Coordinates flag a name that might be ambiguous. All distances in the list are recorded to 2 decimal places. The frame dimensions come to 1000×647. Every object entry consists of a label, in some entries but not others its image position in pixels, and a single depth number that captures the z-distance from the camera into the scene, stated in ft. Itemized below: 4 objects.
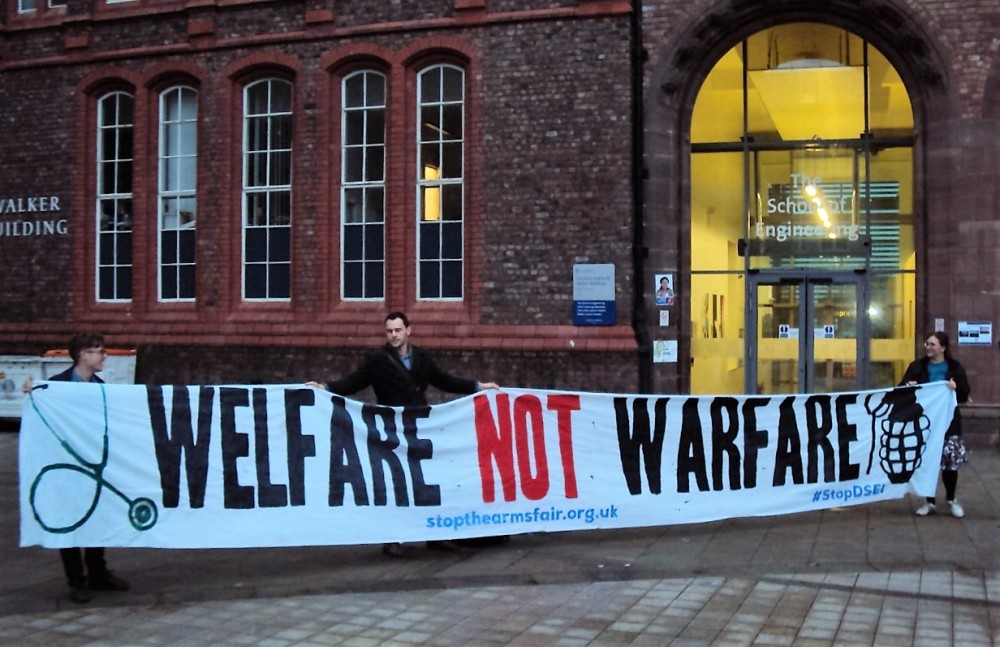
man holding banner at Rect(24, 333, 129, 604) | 23.59
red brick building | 48.57
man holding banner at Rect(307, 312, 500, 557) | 27.81
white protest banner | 24.80
